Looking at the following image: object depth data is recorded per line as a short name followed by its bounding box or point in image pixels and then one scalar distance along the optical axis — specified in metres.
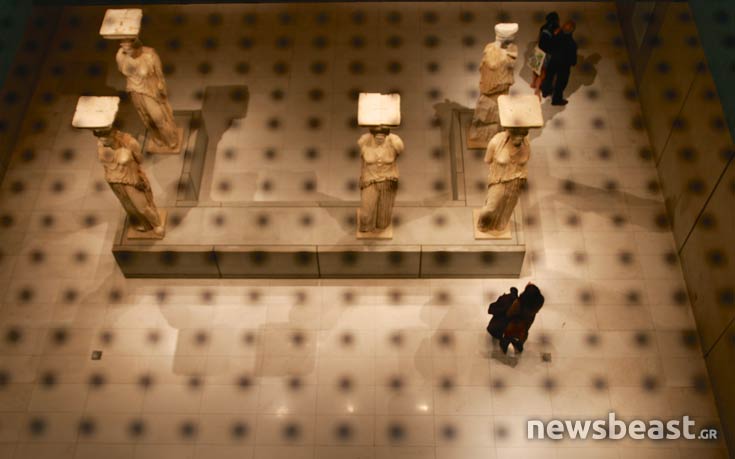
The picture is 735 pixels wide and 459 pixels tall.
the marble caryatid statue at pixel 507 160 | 7.91
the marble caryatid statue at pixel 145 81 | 8.98
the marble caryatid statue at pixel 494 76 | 9.15
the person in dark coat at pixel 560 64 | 10.31
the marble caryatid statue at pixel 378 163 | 7.89
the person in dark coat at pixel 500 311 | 8.33
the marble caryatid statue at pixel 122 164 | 8.06
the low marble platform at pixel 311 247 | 9.34
